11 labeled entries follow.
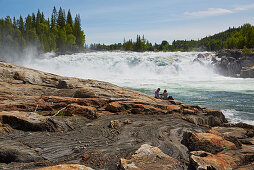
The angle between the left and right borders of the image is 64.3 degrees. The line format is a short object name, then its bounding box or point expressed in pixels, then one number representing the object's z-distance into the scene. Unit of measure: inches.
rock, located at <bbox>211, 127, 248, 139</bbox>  337.1
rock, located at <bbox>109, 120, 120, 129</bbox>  294.1
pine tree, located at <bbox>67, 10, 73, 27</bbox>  3535.9
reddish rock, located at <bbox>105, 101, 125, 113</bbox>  376.8
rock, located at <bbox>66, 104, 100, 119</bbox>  322.7
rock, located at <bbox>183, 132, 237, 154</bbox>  243.0
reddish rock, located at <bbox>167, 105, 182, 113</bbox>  418.2
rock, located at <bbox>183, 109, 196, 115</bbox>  427.8
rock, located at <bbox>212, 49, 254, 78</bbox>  1654.8
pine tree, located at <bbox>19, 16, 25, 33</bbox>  2979.8
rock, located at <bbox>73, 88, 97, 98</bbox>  434.3
